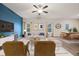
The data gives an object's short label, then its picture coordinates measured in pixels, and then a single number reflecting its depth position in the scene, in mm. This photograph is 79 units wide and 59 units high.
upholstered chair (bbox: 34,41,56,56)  1465
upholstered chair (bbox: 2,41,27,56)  1442
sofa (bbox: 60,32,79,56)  2856
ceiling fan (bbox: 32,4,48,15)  2795
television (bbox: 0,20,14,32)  2541
